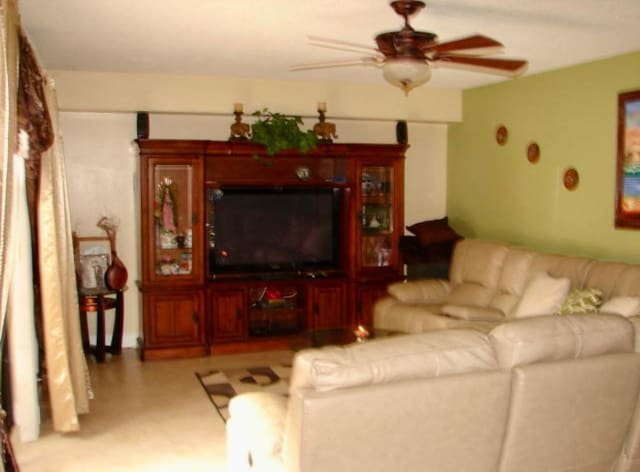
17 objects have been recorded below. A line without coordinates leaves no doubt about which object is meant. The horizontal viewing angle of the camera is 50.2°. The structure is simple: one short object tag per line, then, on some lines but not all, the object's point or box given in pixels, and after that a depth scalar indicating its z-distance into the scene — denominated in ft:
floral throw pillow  13.91
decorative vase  18.92
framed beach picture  15.88
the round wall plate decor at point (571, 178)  17.78
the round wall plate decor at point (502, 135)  20.49
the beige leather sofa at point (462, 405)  7.25
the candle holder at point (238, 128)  19.65
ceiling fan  10.76
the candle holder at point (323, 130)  20.48
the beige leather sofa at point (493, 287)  14.99
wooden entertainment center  19.17
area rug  16.00
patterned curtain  12.69
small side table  18.63
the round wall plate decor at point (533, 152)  19.17
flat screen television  20.15
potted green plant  19.56
